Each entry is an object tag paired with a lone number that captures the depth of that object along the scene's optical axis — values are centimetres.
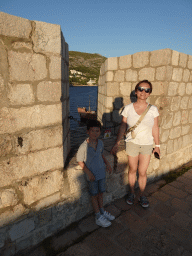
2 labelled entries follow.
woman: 239
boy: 215
